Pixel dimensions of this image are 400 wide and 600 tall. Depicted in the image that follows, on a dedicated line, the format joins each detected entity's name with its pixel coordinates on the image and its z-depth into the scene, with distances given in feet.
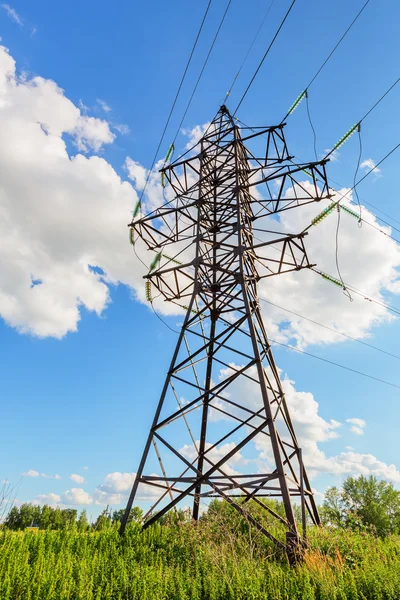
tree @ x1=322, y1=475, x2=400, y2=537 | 121.80
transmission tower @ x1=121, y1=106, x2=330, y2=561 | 25.25
